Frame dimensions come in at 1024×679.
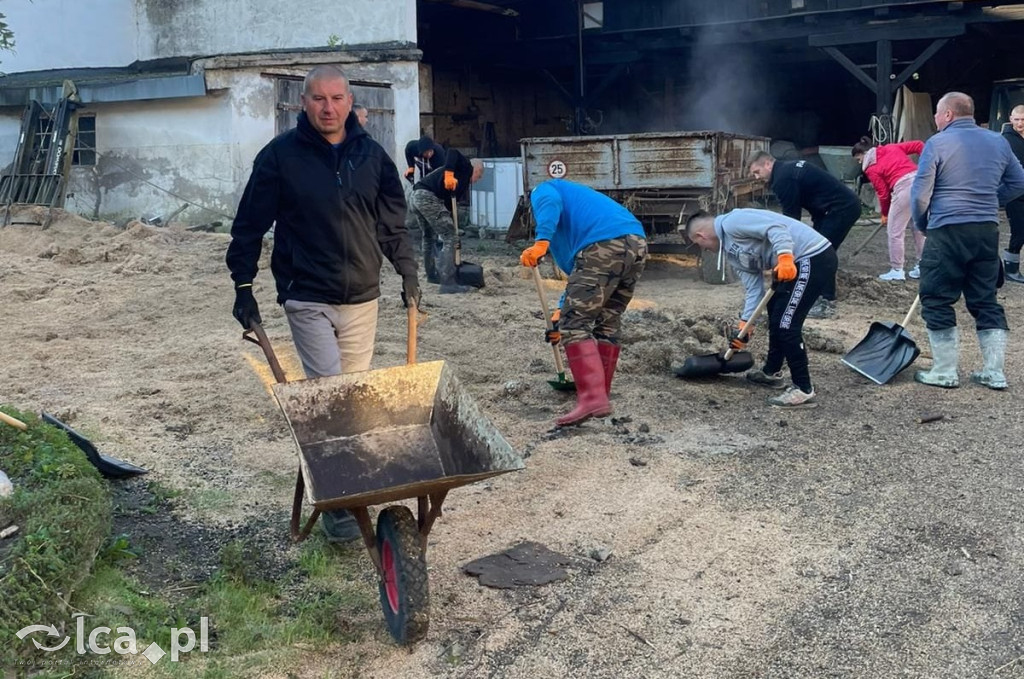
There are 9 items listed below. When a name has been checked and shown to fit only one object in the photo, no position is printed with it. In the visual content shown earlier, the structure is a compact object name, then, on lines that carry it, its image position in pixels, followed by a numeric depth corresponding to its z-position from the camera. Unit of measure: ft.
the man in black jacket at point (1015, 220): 33.14
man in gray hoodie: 19.86
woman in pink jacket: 34.47
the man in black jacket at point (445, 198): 33.14
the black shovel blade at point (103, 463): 15.61
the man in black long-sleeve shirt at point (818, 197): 28.63
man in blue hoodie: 18.97
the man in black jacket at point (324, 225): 13.09
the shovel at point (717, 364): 22.33
